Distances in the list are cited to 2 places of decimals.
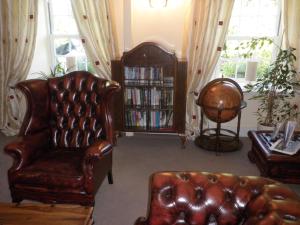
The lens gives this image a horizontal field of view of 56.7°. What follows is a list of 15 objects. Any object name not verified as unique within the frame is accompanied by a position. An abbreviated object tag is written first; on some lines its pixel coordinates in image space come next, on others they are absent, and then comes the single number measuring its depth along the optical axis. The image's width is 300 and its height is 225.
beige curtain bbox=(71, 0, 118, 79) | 3.70
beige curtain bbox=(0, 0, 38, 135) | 3.77
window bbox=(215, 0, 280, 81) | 3.90
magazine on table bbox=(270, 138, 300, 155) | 2.63
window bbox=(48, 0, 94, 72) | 4.17
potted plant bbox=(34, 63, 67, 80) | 4.25
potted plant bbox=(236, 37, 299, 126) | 3.57
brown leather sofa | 1.34
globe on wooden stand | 3.38
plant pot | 3.72
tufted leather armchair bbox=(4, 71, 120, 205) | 2.20
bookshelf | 3.52
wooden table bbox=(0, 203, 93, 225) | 1.58
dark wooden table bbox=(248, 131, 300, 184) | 2.57
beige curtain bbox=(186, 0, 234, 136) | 3.55
